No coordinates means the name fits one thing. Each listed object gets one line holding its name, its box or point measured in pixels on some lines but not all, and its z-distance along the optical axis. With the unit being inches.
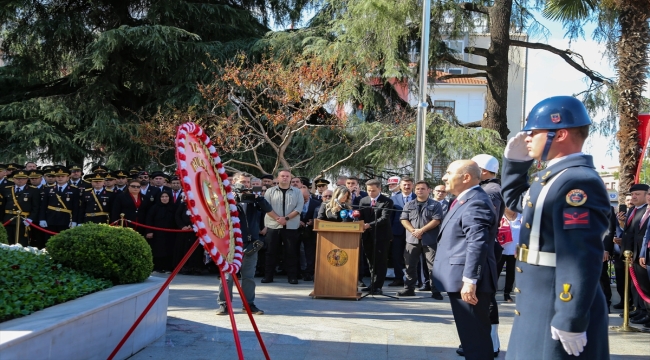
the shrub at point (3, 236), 351.9
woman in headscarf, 543.2
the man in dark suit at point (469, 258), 206.7
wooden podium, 410.0
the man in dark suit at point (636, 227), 382.4
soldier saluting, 129.0
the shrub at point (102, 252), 265.3
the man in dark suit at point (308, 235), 518.6
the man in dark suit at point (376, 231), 444.5
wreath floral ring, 181.6
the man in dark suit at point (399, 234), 499.5
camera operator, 327.3
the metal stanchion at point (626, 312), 345.7
